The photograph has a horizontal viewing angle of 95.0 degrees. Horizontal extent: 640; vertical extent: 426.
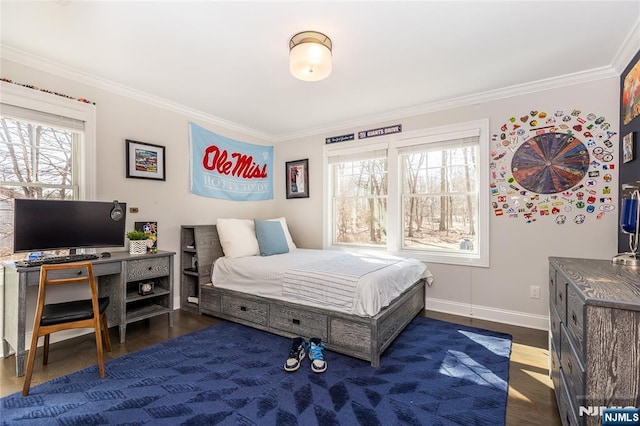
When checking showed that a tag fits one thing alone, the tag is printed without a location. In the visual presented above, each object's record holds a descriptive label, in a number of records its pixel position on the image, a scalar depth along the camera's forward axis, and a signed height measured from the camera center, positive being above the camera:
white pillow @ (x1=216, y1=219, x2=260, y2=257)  3.46 -0.34
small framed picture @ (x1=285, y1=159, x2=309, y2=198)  4.58 +0.52
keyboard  2.18 -0.39
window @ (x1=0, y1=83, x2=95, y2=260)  2.44 +0.55
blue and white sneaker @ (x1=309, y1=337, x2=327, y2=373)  2.14 -1.10
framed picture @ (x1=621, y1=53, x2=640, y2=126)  2.26 +0.95
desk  2.09 -0.72
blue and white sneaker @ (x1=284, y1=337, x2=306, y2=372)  2.16 -1.11
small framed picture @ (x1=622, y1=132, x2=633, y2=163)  2.31 +0.51
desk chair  1.90 -0.71
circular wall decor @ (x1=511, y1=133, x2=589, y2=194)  2.81 +0.48
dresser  1.10 -0.54
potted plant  2.87 -0.31
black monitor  2.28 -0.13
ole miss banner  3.80 +0.62
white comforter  2.32 -0.65
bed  2.33 -0.78
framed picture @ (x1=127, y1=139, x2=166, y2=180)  3.13 +0.55
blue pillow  3.60 -0.34
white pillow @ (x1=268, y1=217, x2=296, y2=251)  4.16 -0.35
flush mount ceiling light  2.09 +1.12
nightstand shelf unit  3.44 -0.62
